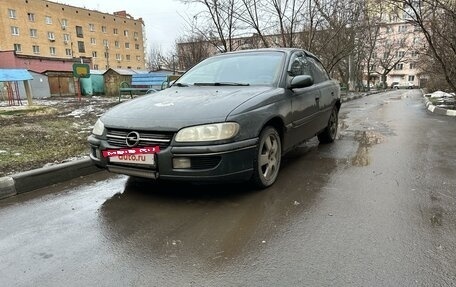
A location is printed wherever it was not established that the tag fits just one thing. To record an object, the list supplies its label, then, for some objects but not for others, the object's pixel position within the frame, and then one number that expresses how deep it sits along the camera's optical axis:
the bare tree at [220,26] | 13.66
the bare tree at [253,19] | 13.88
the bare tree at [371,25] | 14.63
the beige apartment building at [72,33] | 48.84
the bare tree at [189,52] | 30.76
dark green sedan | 3.38
